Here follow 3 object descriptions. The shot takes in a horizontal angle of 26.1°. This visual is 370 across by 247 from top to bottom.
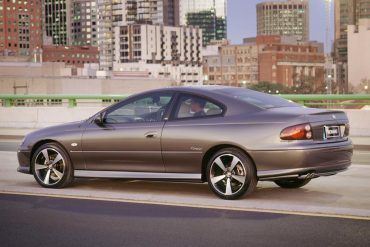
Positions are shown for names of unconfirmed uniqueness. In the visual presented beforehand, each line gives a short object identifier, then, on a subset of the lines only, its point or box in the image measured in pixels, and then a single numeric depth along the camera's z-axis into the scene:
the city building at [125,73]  189.75
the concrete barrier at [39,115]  25.47
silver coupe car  9.20
